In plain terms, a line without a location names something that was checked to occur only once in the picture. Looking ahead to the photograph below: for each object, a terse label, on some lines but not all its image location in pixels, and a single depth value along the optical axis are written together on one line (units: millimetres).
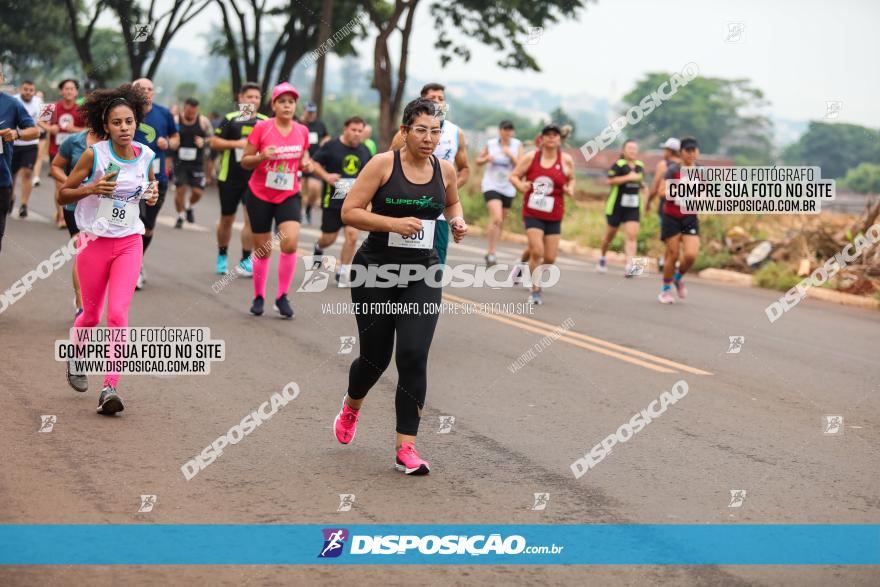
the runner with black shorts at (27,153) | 17016
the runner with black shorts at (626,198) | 19047
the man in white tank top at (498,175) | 17922
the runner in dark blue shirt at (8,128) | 10086
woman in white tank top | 7629
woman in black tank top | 6512
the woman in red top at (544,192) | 14070
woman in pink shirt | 11789
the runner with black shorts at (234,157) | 13477
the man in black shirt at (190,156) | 21031
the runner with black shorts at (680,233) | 15156
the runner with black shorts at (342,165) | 14183
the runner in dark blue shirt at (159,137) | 12328
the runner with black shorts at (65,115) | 17391
